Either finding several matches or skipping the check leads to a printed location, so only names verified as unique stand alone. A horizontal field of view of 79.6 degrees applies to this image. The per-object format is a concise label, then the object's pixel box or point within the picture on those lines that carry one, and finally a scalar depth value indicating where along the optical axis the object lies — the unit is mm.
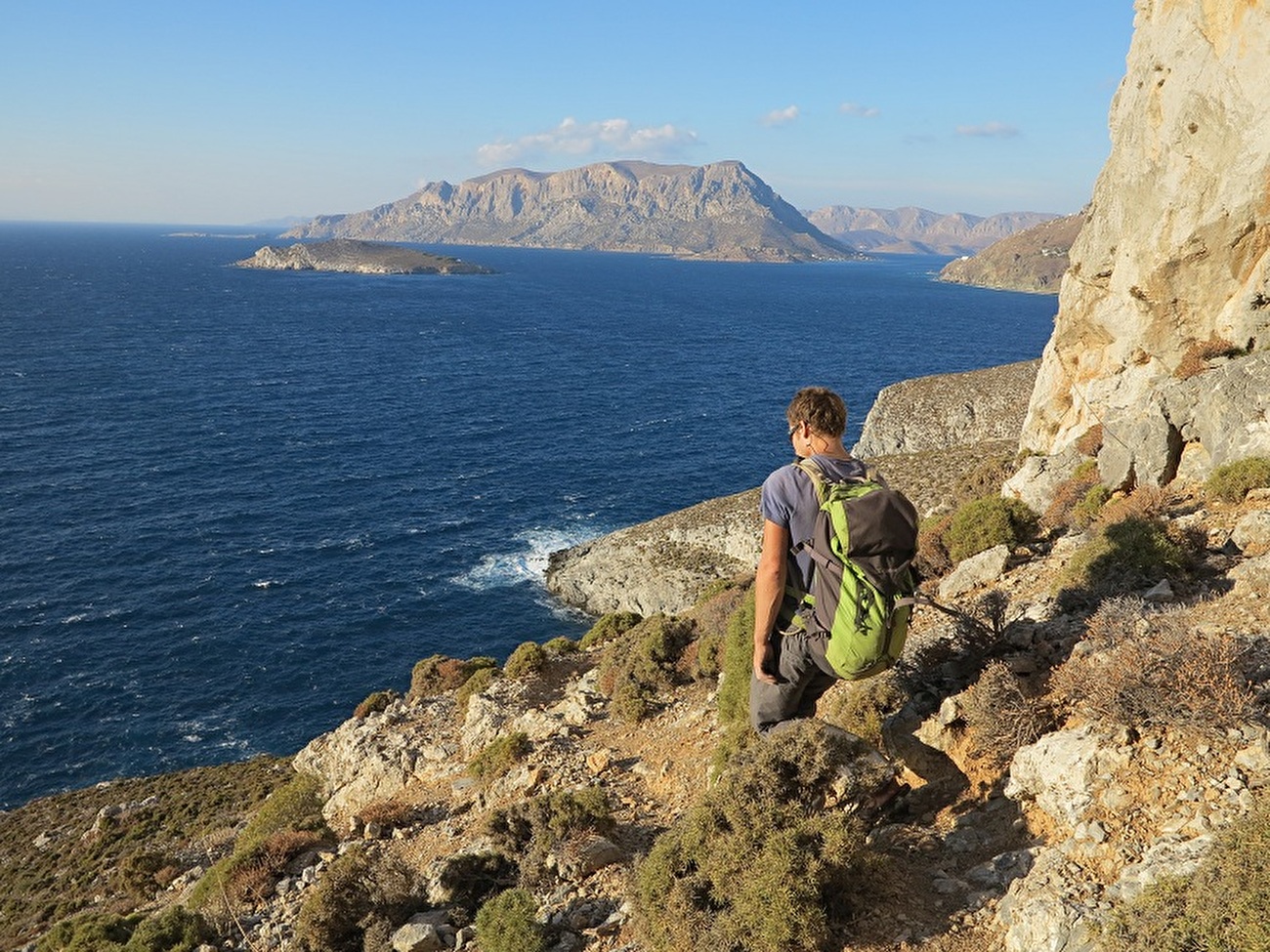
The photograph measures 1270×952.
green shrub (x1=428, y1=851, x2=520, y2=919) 9844
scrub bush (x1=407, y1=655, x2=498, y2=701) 25719
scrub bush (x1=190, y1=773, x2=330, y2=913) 12742
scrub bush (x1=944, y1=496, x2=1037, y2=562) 17062
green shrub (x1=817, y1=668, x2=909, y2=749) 8812
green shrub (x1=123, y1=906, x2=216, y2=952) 11328
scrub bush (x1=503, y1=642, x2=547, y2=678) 23344
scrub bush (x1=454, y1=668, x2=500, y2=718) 22609
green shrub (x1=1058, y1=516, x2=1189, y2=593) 10863
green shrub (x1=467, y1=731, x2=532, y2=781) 15359
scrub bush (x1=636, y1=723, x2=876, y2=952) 6398
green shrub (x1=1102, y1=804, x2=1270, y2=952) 4750
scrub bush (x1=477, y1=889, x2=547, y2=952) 8008
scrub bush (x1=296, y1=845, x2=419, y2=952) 9844
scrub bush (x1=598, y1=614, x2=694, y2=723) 16820
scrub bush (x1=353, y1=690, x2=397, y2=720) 25797
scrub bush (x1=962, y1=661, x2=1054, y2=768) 7816
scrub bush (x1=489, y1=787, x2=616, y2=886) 9859
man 6414
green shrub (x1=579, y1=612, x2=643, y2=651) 27477
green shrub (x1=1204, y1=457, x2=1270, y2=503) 14250
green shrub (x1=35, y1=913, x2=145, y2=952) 12961
